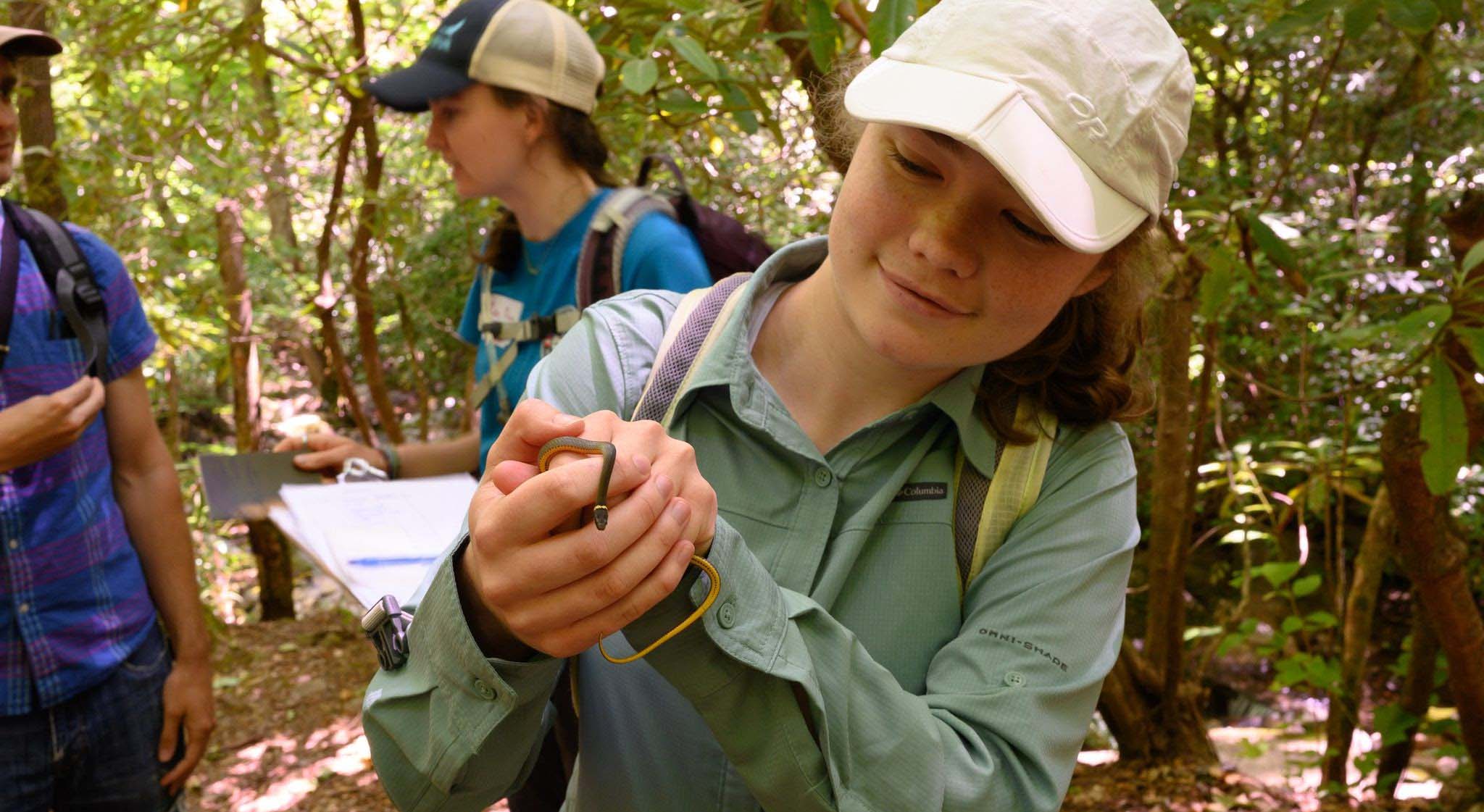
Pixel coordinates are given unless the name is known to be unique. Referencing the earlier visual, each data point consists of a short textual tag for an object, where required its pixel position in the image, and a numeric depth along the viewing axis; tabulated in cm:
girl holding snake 89
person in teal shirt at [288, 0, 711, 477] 239
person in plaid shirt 200
